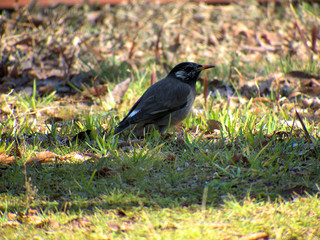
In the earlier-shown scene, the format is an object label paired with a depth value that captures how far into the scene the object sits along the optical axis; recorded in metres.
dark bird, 8.97
